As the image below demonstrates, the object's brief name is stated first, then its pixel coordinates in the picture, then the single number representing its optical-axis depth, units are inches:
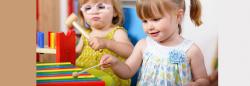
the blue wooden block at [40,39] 57.5
